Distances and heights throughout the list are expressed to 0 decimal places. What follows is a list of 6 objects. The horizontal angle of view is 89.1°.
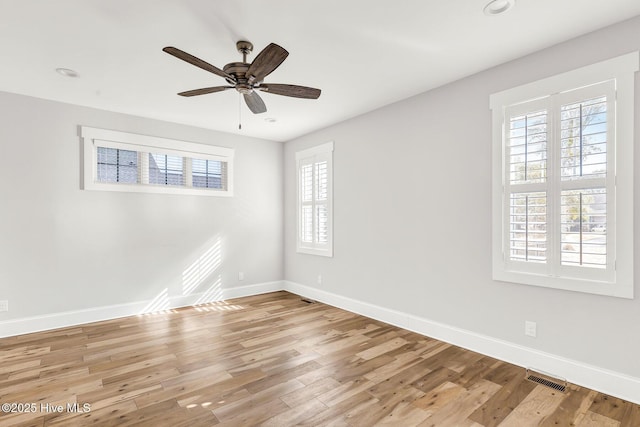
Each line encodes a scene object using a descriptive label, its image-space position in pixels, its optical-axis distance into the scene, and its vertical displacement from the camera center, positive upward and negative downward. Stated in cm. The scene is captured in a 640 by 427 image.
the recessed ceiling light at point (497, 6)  221 +141
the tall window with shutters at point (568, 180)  242 +25
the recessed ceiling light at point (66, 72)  318 +138
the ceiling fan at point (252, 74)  216 +104
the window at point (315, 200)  509 +18
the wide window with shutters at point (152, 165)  431 +69
